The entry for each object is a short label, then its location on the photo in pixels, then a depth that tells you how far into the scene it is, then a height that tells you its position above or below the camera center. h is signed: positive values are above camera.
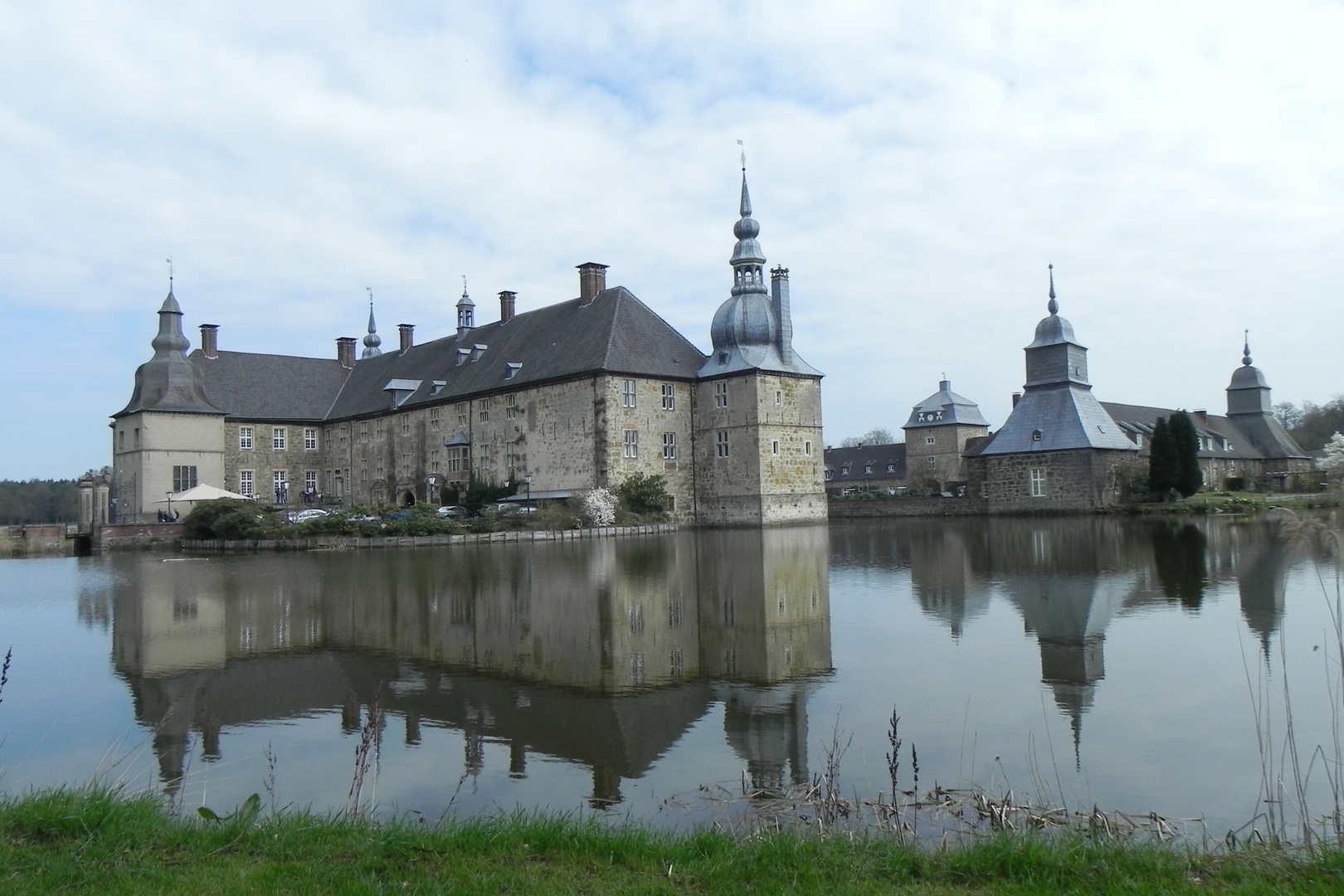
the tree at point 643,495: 36.62 +0.45
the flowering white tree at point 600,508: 33.53 +0.03
